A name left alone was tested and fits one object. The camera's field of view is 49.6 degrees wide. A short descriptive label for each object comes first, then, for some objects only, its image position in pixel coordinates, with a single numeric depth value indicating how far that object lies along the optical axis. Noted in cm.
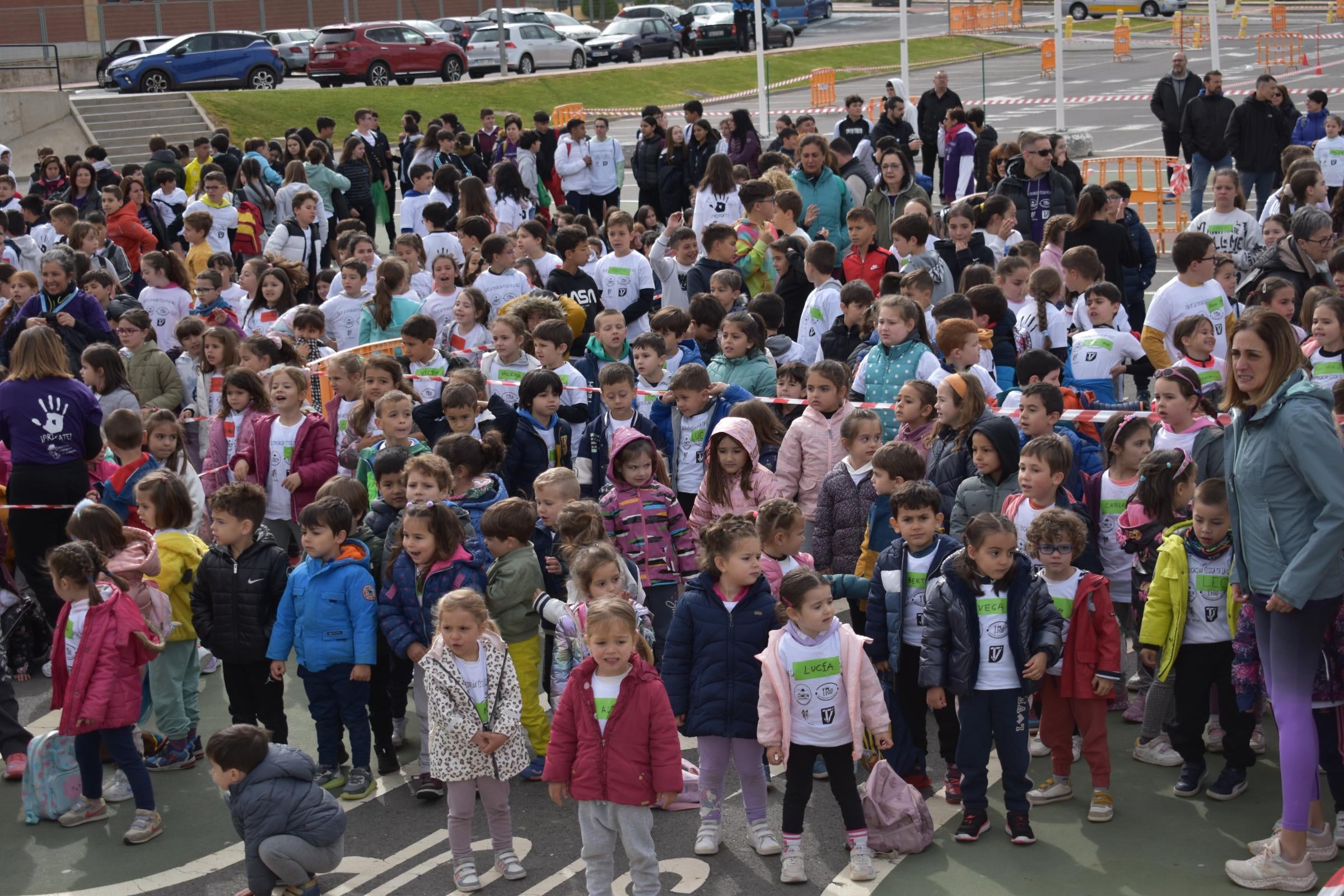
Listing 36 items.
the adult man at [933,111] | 2273
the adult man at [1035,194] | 1471
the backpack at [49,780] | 735
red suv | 4272
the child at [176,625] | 788
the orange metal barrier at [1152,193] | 2059
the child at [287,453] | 895
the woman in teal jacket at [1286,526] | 564
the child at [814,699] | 619
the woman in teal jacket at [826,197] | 1495
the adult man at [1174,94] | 2109
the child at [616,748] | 598
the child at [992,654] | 641
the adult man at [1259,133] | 1825
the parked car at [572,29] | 5206
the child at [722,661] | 645
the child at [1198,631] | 664
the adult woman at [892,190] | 1431
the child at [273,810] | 603
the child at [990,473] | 735
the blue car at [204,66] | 3888
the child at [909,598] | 682
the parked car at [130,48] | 4370
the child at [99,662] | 698
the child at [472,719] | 638
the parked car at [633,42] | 5091
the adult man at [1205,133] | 1909
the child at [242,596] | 738
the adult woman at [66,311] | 1187
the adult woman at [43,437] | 908
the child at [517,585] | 719
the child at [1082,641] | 666
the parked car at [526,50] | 4725
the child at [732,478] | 789
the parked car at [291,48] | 4712
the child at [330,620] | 718
